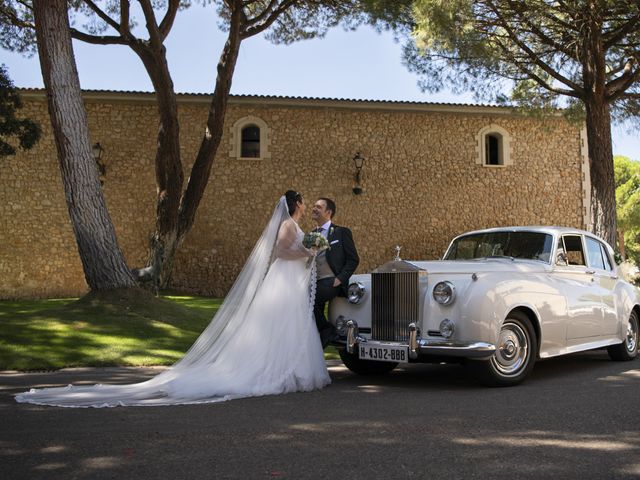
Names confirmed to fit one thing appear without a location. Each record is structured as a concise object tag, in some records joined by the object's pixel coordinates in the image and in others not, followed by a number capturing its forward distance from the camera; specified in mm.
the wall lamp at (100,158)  17734
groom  5867
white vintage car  5090
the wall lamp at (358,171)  19156
